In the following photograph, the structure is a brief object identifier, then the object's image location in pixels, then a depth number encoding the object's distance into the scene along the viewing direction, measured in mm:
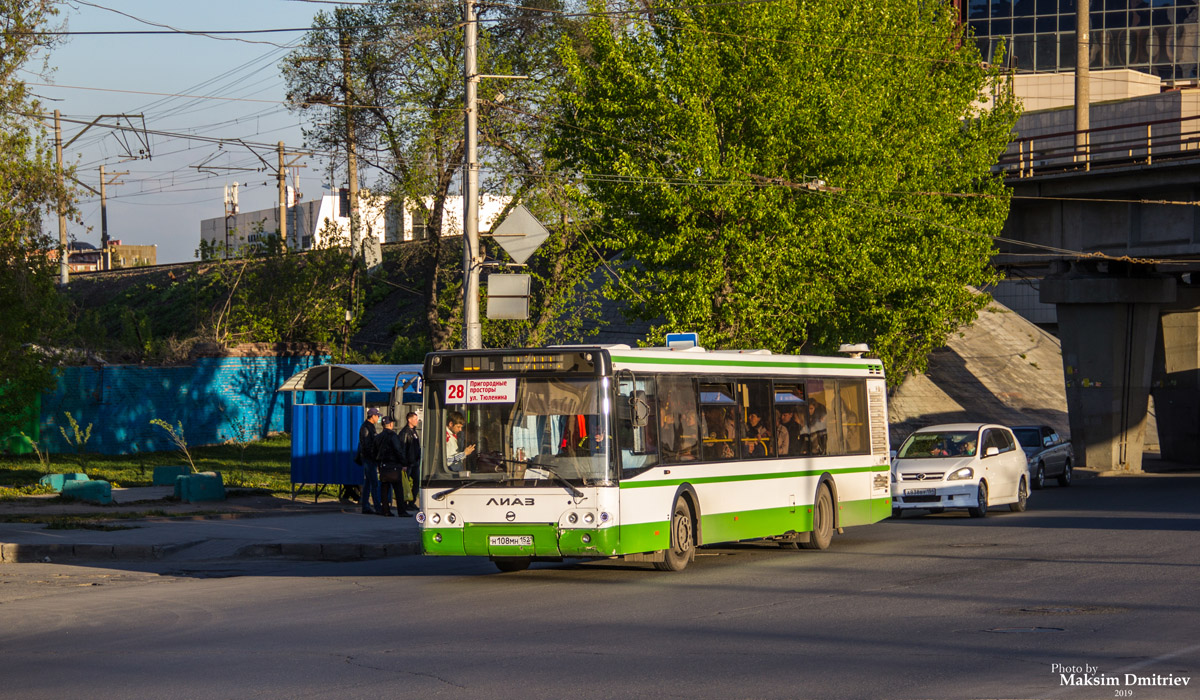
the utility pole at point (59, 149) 45834
